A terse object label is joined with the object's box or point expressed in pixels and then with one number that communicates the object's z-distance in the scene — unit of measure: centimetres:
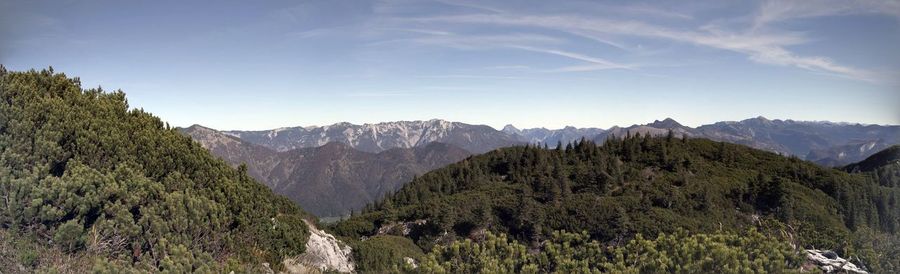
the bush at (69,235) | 1231
